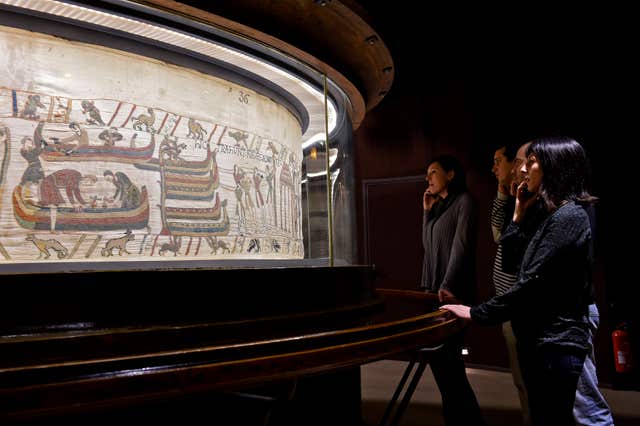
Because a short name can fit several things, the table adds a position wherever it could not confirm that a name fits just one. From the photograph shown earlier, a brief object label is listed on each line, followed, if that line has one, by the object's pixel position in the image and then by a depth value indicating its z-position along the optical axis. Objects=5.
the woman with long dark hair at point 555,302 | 1.61
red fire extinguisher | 4.23
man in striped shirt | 2.58
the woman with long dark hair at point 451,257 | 2.75
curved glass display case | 1.75
